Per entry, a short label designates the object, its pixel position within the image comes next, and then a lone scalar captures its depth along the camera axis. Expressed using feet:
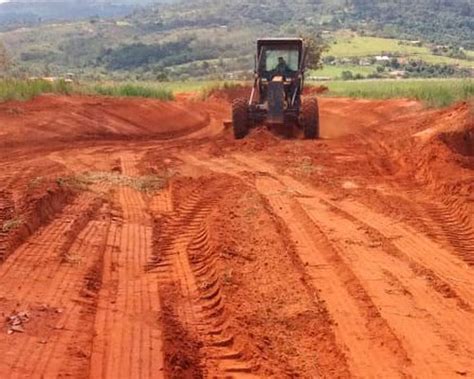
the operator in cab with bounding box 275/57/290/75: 71.97
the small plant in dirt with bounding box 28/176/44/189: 40.68
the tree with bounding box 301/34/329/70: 172.26
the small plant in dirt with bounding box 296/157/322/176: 51.42
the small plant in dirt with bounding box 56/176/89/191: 42.75
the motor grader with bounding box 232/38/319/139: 68.03
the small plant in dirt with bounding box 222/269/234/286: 28.66
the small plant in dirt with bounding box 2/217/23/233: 32.30
